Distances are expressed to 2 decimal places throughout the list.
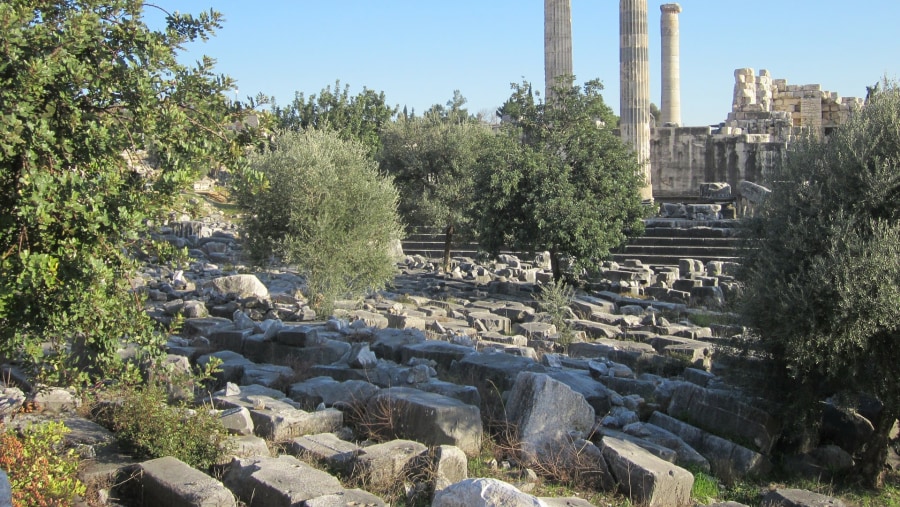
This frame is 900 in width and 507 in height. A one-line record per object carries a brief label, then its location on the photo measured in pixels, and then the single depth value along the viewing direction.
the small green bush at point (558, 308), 15.05
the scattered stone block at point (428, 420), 7.65
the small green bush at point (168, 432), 6.77
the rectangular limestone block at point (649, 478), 7.01
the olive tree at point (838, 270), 8.23
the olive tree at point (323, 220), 16.36
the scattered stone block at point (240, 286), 16.83
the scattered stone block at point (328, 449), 7.09
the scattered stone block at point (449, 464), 6.75
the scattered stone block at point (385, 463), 6.79
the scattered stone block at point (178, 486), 5.82
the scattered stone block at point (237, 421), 7.59
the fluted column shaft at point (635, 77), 32.56
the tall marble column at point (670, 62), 45.16
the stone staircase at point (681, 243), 26.36
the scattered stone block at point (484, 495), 5.01
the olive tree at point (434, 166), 25.83
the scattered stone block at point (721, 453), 8.41
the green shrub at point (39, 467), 5.35
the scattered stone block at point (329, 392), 8.93
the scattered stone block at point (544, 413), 7.86
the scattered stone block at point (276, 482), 5.97
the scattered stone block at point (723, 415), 9.05
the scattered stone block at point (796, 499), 7.23
